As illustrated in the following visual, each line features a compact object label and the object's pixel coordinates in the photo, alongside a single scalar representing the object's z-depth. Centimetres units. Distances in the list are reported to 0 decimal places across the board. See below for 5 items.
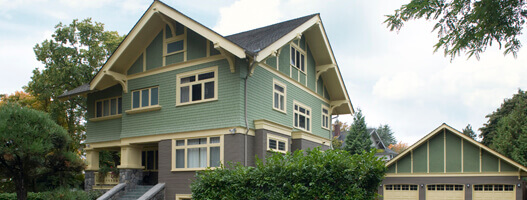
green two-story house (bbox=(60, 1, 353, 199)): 1802
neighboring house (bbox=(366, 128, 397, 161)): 6506
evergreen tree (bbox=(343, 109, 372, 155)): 4322
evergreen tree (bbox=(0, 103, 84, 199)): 1505
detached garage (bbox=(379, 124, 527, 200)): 2341
